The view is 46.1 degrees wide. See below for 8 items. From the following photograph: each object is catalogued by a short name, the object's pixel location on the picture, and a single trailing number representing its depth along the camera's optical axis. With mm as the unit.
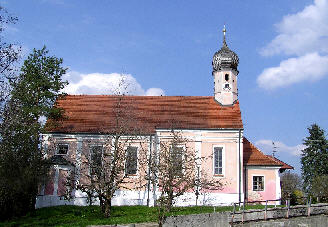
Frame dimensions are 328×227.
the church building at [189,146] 28250
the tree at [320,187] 35594
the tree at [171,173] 17619
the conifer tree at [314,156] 45094
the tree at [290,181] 53781
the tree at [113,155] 22297
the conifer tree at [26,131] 20844
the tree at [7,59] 16719
